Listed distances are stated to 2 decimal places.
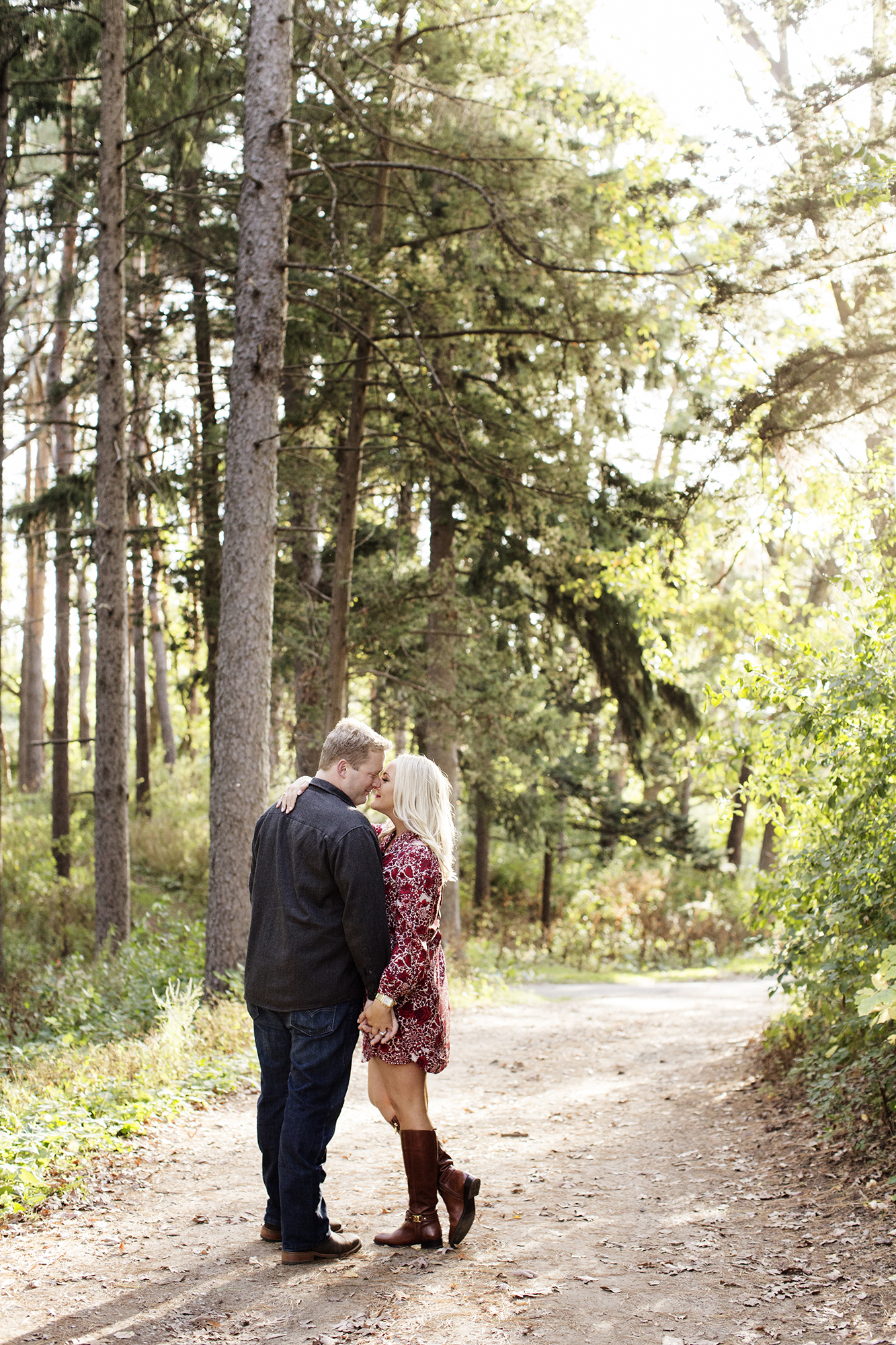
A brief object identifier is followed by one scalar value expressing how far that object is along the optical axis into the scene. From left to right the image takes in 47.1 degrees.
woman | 3.94
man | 3.83
